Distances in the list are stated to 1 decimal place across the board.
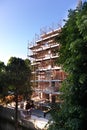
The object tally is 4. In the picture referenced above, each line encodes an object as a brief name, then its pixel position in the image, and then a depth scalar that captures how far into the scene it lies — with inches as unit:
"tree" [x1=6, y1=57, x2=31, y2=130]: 344.7
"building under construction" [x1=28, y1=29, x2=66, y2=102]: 548.5
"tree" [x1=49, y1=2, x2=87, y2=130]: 123.3
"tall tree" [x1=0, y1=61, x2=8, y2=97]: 345.3
